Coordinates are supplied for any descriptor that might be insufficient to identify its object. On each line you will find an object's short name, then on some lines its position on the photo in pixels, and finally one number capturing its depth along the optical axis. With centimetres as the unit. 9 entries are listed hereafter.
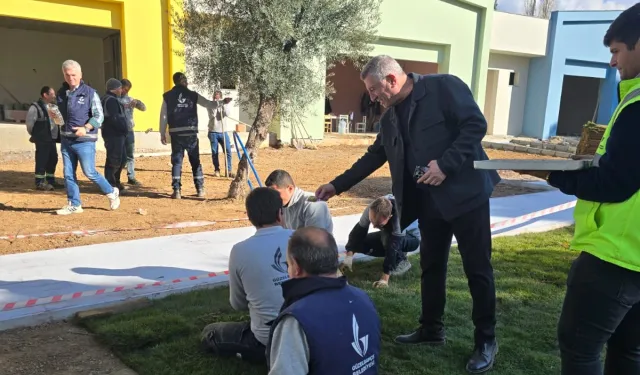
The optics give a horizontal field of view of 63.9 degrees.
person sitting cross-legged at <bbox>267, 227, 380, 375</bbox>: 184
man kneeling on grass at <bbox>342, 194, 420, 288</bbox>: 449
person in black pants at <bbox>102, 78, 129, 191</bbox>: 780
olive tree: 720
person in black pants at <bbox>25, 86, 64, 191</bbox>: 785
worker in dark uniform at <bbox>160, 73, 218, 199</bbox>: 767
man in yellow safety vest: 187
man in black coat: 292
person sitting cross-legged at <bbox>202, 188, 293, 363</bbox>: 275
